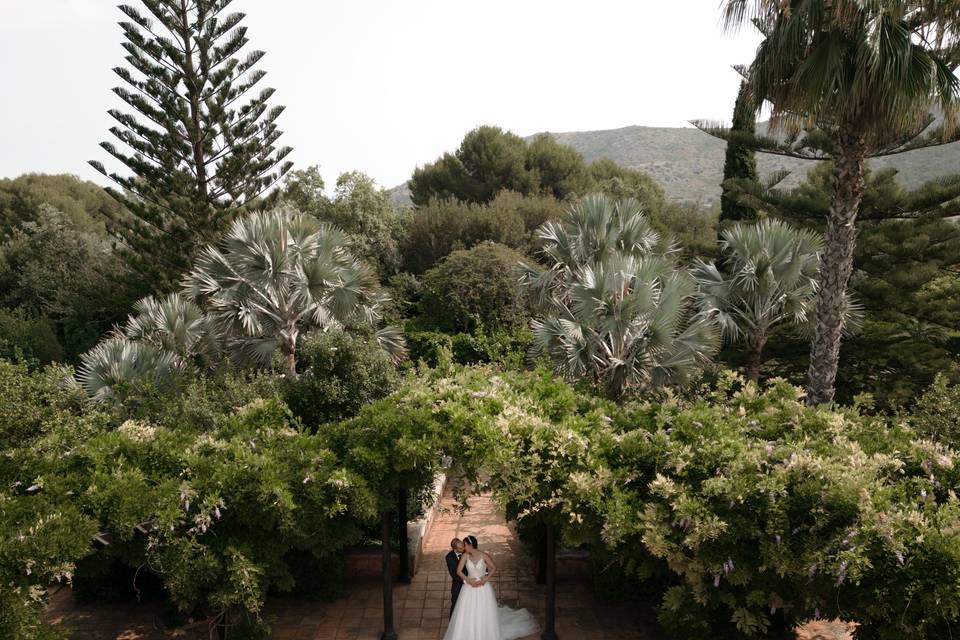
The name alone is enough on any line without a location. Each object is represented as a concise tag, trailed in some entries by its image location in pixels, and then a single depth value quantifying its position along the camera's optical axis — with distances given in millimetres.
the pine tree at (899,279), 13672
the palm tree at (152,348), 9578
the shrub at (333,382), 8211
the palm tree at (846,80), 7512
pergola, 6234
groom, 6241
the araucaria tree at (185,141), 15852
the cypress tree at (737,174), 15506
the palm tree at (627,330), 8781
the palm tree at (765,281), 10422
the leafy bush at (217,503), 5008
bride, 6168
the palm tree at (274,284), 10047
